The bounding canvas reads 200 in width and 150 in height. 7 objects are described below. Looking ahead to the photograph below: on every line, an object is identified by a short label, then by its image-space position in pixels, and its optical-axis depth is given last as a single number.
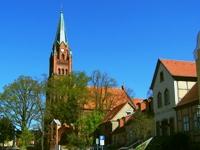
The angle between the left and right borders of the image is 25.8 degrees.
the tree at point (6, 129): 75.94
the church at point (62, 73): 83.88
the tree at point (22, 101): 75.75
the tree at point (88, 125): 67.19
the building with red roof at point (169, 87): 46.41
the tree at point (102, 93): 82.19
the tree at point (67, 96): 82.88
